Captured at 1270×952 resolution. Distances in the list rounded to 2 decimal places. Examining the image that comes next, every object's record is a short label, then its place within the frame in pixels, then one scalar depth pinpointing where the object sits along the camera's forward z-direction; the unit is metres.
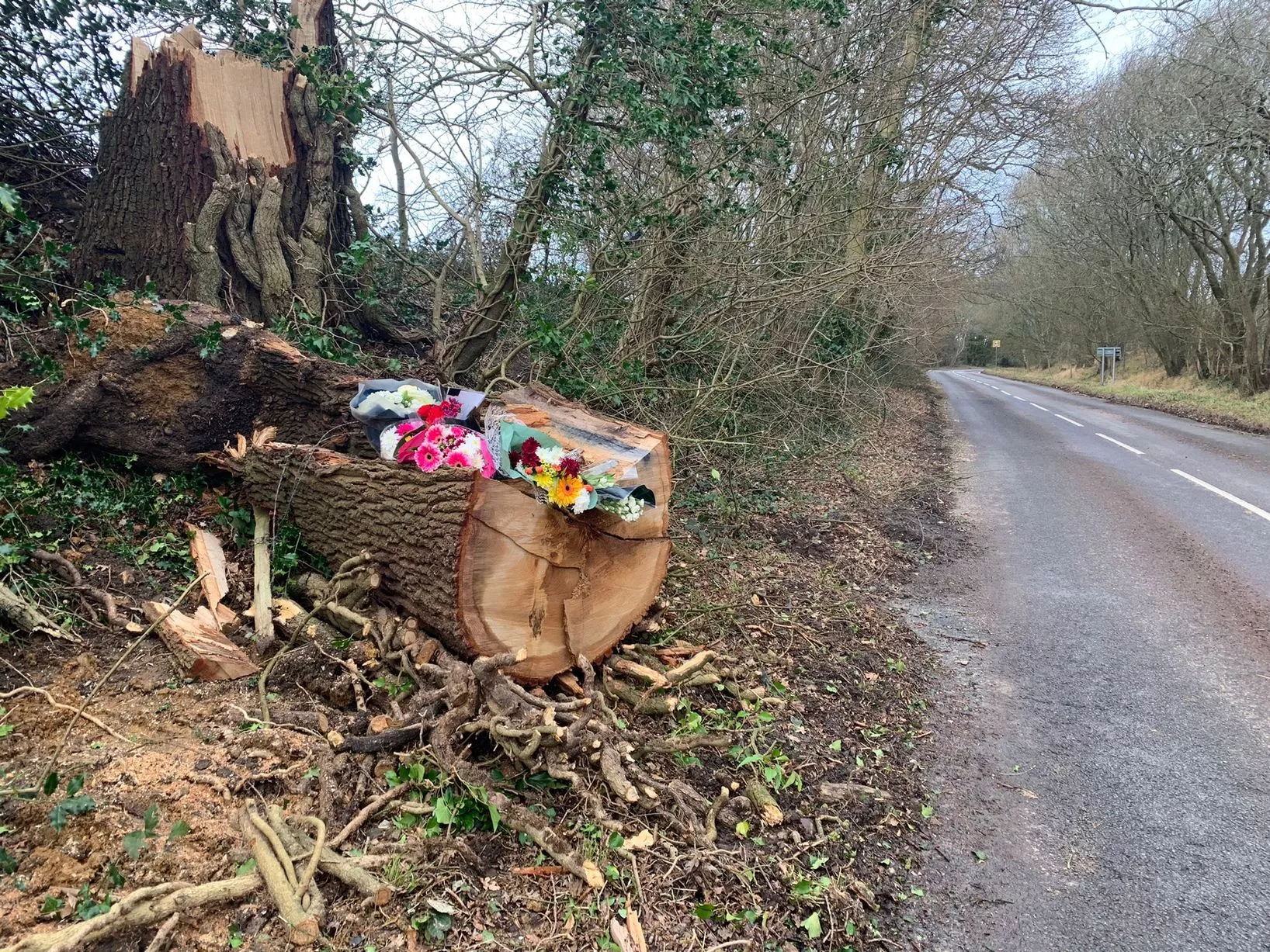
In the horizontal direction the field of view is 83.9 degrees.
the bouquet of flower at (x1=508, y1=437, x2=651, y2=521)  2.98
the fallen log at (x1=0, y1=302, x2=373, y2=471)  3.75
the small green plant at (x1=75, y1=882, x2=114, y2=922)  1.73
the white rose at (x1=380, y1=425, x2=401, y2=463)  3.64
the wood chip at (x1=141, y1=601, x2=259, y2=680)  2.81
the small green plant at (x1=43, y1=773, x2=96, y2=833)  1.90
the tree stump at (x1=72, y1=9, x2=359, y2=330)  4.99
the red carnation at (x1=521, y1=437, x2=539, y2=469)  3.10
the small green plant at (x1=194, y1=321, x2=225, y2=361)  4.02
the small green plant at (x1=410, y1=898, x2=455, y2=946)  1.94
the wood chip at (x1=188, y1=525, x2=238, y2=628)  3.19
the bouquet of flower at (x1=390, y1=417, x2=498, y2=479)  3.28
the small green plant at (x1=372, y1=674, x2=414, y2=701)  2.91
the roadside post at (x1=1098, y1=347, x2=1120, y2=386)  27.81
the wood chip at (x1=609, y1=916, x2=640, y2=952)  2.01
